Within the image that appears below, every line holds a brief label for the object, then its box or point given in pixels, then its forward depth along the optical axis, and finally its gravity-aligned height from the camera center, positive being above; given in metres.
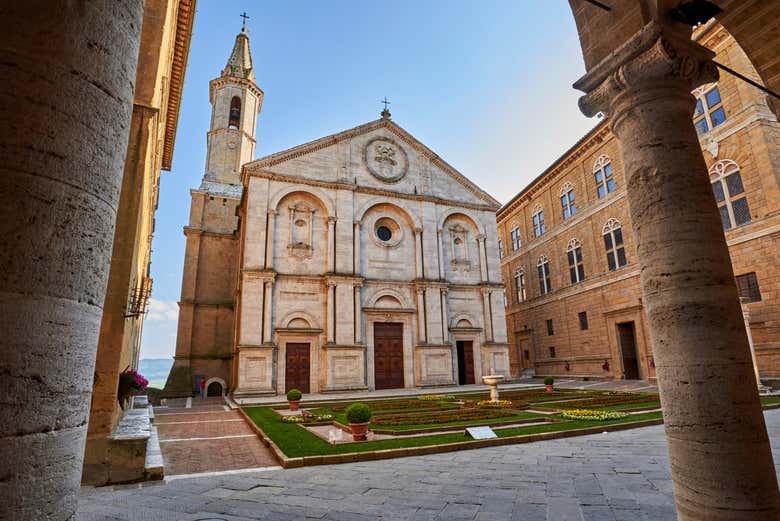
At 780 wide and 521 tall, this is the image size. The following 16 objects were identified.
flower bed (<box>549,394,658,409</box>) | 13.21 -1.25
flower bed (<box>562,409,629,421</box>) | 10.39 -1.30
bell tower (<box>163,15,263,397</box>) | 25.52 +8.48
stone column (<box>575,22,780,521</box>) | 3.09 +0.52
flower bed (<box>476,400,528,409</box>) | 13.77 -1.30
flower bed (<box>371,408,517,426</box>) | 10.69 -1.33
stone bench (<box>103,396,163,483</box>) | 6.00 -1.17
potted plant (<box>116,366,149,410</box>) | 7.14 -0.15
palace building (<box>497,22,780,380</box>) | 17.00 +6.53
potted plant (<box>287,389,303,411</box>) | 14.52 -0.91
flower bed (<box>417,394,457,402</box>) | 17.48 -1.30
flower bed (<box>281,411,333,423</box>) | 11.91 -1.34
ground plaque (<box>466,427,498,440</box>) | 8.23 -1.30
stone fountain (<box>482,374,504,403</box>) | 15.46 -0.63
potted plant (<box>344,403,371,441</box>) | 8.69 -1.03
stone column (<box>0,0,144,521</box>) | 1.32 +0.49
